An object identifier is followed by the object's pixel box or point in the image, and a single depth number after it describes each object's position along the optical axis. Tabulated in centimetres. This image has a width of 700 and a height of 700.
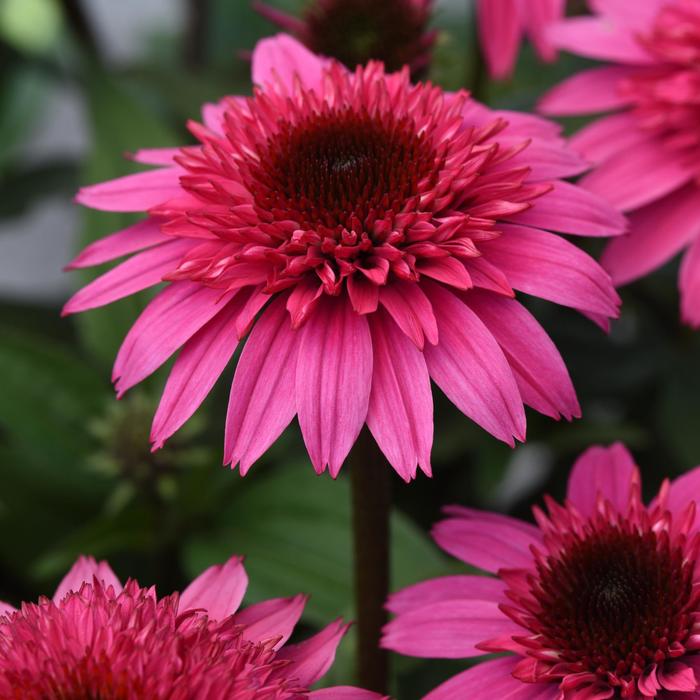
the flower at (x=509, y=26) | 55
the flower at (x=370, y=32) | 54
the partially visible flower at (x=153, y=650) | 41
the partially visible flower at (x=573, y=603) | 43
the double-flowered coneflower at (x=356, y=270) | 43
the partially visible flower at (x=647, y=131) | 50
